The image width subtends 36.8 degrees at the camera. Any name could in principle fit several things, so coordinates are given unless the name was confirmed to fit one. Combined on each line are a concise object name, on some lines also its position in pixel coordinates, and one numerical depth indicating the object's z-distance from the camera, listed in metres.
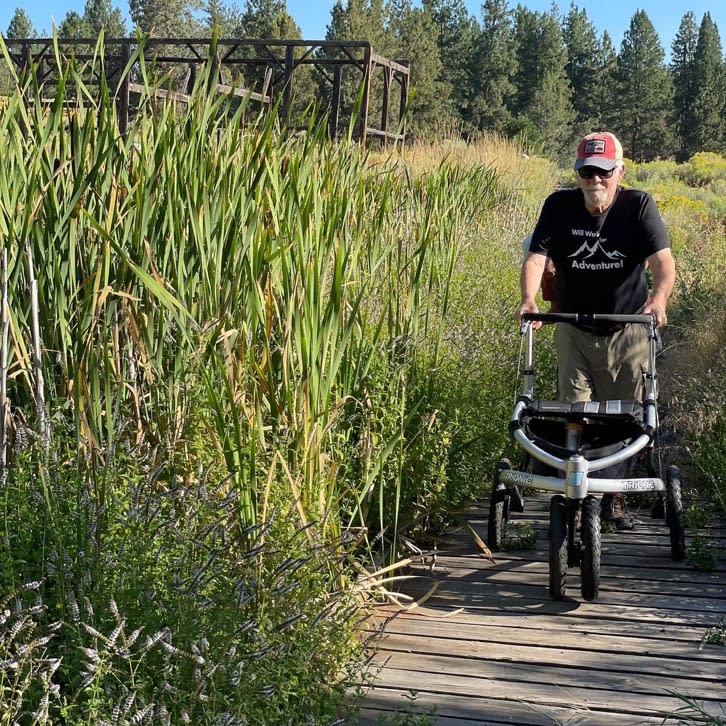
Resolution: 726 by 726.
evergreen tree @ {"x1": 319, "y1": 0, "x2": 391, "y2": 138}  61.50
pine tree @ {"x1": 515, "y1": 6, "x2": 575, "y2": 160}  66.31
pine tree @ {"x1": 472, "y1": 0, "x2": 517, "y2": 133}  74.81
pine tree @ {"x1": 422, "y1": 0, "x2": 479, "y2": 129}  77.44
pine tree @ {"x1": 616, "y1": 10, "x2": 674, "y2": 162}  78.06
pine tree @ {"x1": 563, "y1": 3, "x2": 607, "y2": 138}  83.62
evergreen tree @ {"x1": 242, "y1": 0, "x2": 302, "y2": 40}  55.94
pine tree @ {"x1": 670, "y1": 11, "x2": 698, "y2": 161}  78.31
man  4.71
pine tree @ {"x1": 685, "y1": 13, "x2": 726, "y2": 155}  74.79
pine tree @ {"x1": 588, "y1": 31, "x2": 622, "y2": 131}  81.25
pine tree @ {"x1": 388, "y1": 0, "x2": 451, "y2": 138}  64.81
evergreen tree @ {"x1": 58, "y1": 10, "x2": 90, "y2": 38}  82.12
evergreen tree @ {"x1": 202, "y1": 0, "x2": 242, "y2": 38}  75.44
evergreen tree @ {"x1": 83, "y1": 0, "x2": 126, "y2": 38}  95.10
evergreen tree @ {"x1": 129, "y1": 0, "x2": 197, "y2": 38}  69.62
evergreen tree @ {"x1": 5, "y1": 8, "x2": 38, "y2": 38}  101.07
